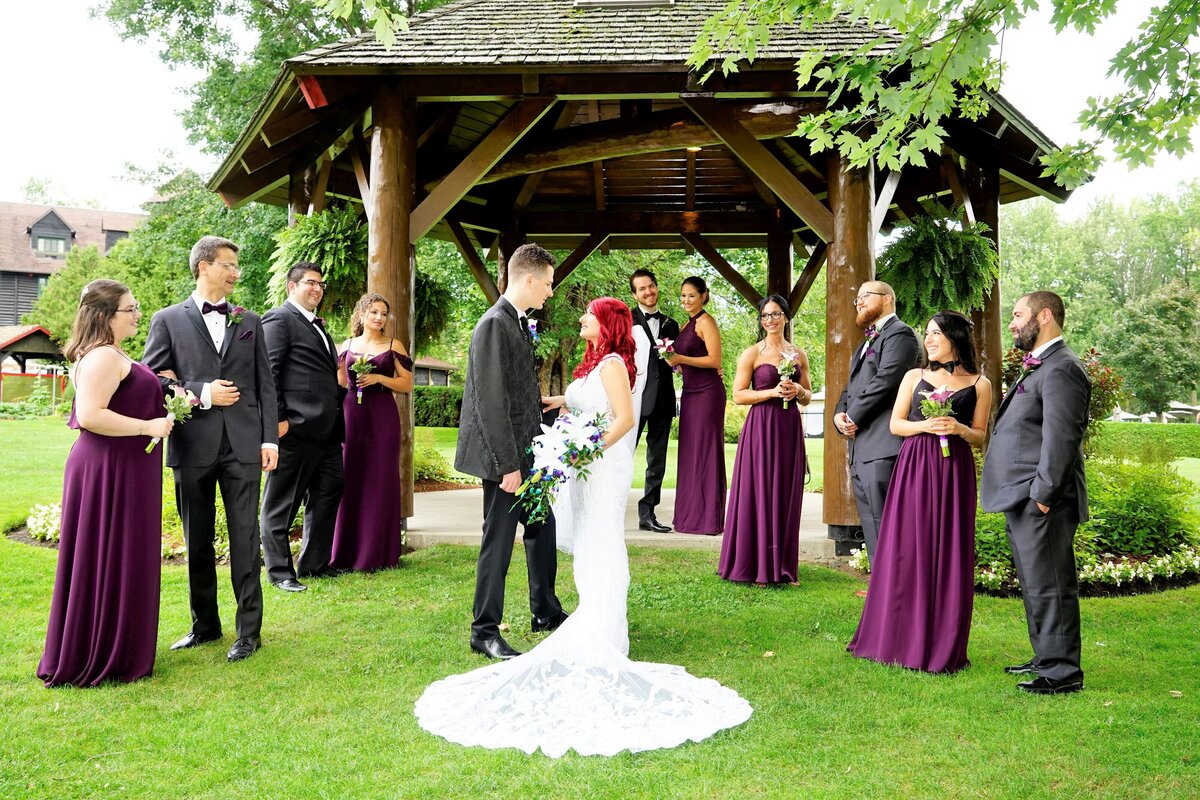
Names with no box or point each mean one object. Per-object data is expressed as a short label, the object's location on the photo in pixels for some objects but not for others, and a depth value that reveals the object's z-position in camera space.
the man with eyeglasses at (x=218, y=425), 5.03
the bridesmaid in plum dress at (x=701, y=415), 8.73
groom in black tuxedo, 5.02
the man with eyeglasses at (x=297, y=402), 6.73
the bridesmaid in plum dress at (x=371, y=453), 7.41
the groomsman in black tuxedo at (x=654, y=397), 8.93
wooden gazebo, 7.67
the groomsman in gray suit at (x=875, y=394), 5.71
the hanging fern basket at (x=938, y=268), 8.04
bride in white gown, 3.98
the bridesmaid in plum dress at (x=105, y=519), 4.50
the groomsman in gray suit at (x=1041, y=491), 4.51
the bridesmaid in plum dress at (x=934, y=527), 5.00
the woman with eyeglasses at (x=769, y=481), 7.07
